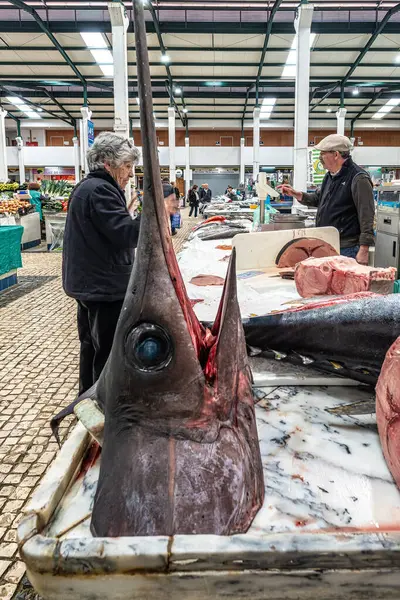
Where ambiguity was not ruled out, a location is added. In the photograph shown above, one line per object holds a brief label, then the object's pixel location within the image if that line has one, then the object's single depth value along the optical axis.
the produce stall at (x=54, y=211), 11.57
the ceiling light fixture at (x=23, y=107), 24.76
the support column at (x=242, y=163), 28.67
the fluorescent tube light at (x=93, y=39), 14.78
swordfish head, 0.83
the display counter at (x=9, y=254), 7.06
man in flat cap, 3.62
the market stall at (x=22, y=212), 10.45
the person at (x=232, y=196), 19.32
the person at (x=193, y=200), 23.94
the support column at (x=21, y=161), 28.52
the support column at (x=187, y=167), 28.67
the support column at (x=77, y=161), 27.89
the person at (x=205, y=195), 24.52
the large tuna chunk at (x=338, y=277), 2.40
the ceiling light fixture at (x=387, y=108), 25.20
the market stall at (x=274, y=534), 0.74
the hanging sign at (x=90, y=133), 9.28
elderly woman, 2.56
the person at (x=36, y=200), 12.83
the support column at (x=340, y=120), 18.12
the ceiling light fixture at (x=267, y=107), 24.06
